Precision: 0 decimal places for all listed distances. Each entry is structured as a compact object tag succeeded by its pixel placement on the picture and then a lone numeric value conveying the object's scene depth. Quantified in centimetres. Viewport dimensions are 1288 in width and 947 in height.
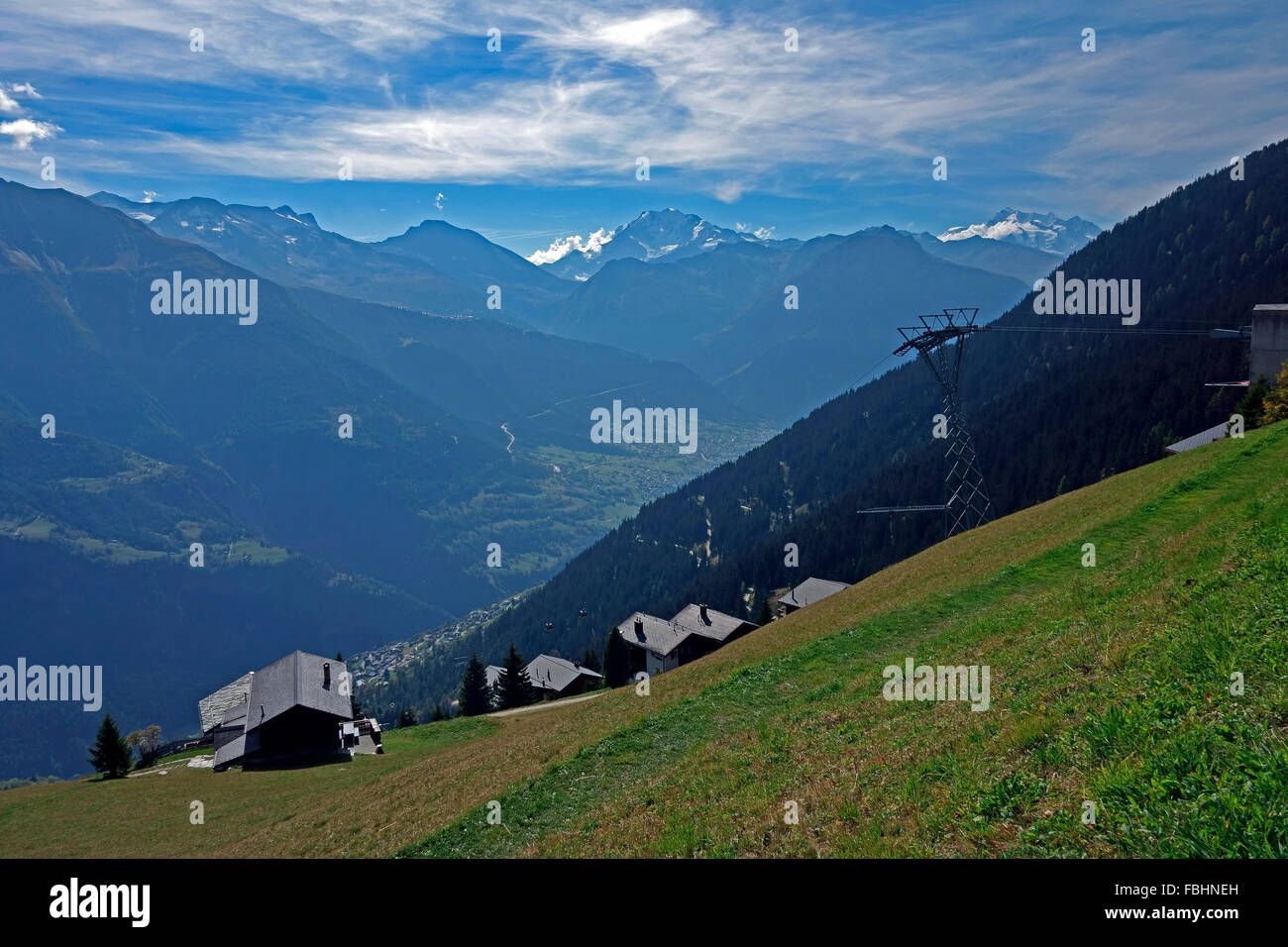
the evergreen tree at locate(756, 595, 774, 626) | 9736
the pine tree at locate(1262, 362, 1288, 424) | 5094
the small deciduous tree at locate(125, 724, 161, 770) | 7019
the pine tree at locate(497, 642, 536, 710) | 8312
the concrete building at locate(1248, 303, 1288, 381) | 7912
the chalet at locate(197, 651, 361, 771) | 5731
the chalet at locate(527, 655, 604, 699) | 9156
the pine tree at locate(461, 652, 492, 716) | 8888
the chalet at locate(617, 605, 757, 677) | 8588
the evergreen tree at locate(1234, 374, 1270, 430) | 5700
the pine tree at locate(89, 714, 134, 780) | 5728
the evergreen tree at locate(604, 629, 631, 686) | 8562
